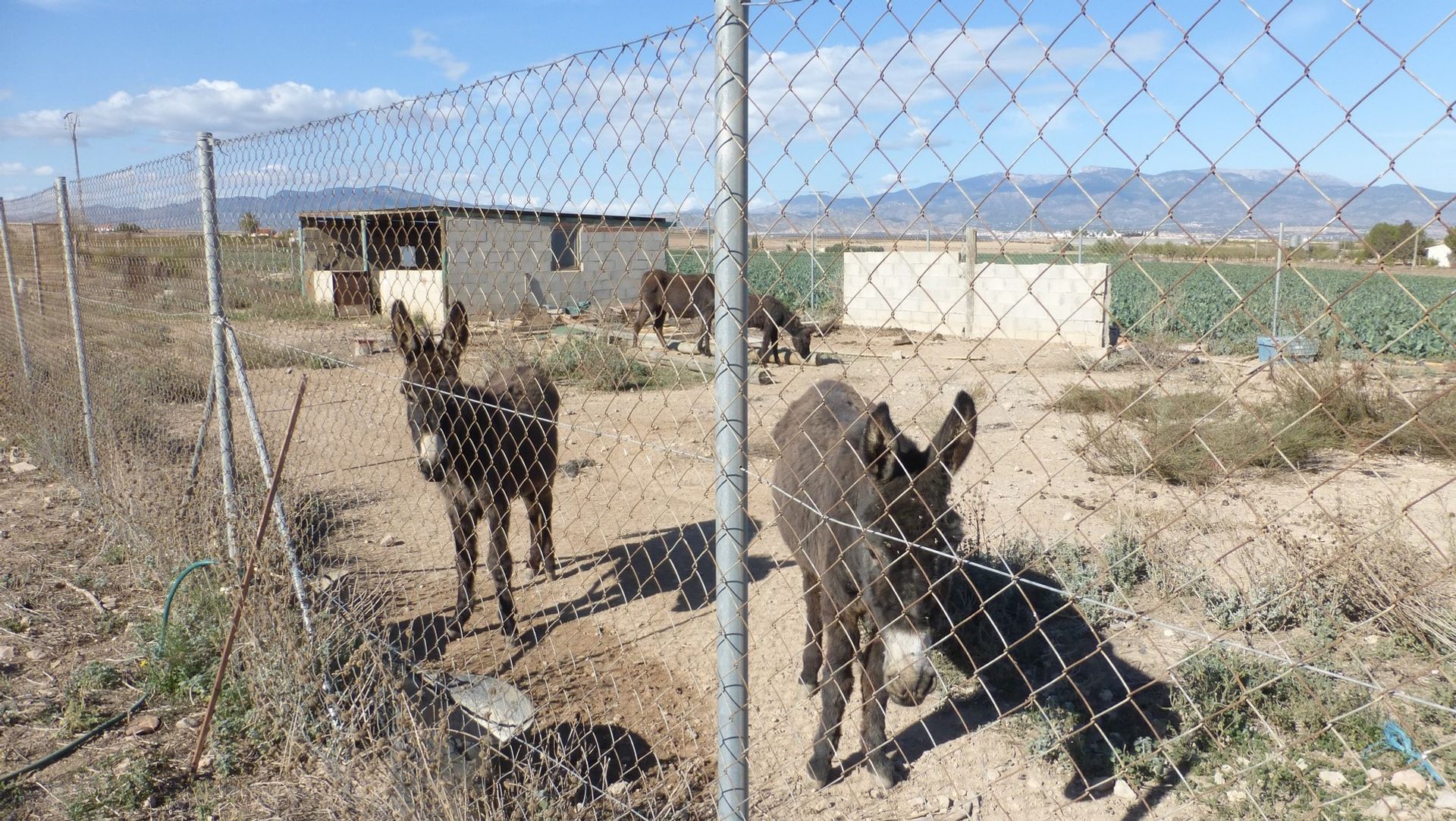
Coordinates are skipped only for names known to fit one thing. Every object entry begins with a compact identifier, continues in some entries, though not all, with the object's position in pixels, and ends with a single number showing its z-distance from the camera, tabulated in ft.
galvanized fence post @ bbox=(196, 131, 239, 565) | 15.69
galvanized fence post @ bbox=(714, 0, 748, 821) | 6.50
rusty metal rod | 11.39
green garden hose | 11.68
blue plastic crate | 24.62
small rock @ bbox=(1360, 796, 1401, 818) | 10.11
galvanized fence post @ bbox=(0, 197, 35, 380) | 28.96
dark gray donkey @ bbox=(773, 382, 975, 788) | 9.57
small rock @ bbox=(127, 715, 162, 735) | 12.87
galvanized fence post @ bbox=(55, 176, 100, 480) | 22.63
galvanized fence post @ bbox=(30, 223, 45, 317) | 30.76
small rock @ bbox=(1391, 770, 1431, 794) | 10.35
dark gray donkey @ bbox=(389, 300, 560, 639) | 15.12
